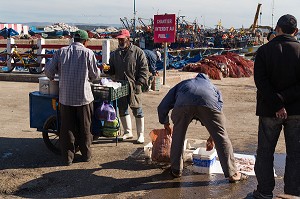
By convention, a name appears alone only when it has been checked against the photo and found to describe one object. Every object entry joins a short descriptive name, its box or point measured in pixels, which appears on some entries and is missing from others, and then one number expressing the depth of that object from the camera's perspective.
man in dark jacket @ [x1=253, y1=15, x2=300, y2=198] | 4.17
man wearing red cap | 6.70
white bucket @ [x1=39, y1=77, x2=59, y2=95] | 6.00
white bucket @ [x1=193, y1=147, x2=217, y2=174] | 5.39
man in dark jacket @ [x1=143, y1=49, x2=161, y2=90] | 12.54
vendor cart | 5.95
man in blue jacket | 4.82
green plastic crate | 5.91
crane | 51.47
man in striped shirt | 5.55
